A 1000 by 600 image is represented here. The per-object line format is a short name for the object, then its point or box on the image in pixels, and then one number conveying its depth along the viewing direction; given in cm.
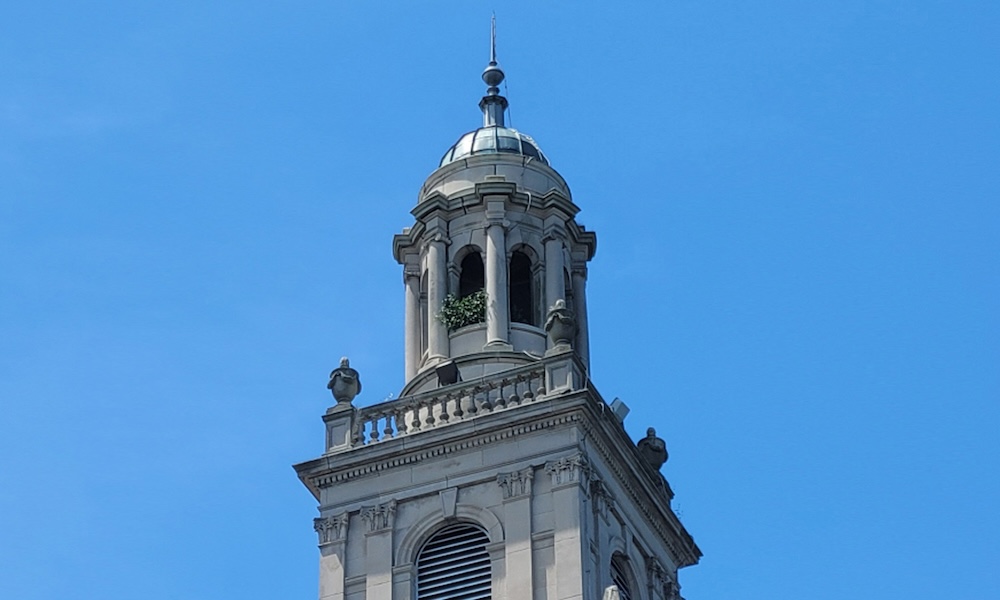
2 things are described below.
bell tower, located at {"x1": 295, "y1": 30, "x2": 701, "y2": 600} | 5378
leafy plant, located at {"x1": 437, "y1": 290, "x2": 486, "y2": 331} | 5907
